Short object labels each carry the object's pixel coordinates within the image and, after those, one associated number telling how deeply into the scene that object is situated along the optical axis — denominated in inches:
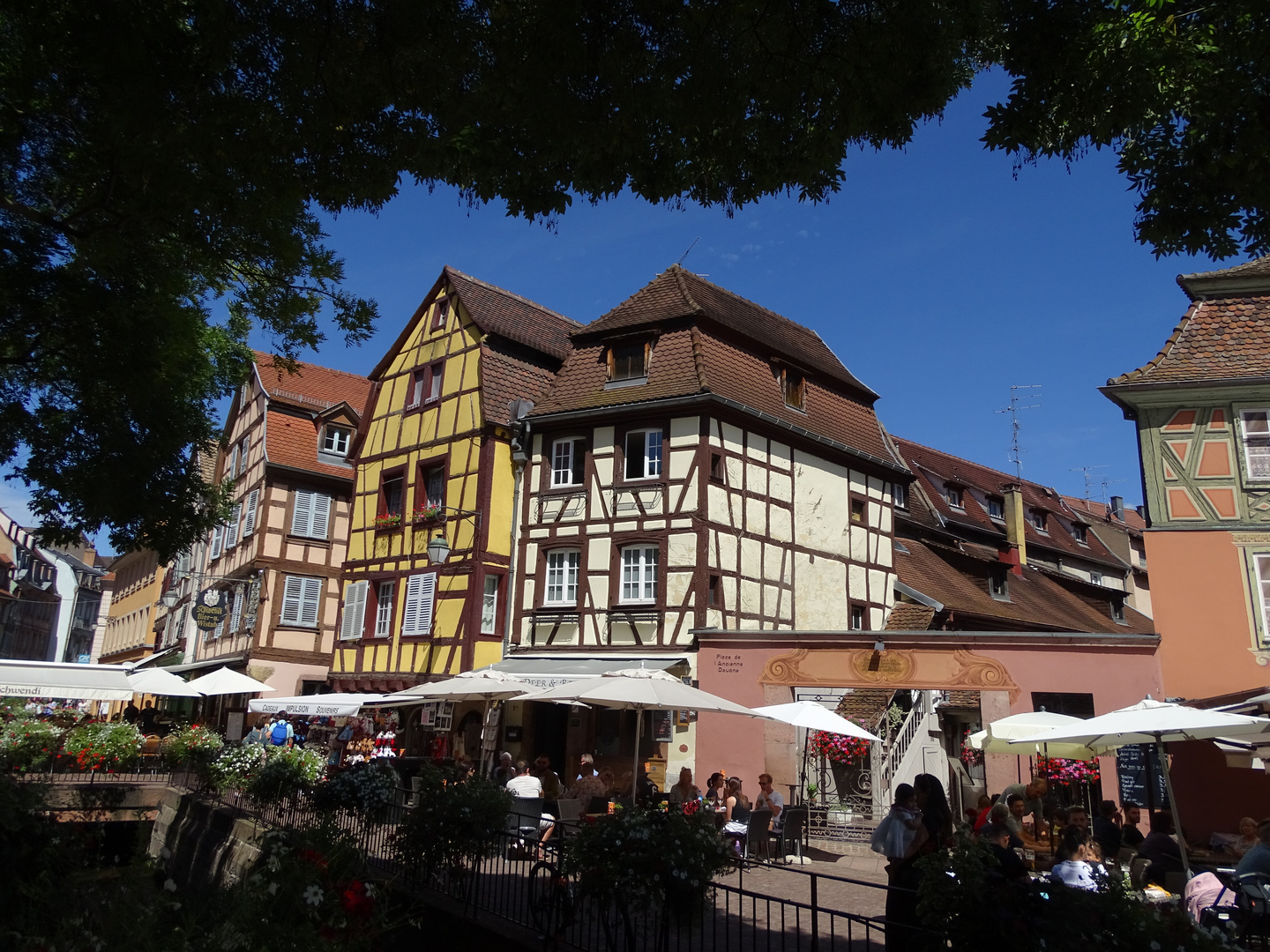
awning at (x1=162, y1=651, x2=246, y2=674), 1140.5
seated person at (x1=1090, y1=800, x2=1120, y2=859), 469.4
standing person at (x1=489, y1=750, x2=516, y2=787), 599.8
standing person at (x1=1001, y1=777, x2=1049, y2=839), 577.0
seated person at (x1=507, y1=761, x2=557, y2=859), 516.7
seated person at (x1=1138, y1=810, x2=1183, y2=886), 410.0
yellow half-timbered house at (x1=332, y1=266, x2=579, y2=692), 909.2
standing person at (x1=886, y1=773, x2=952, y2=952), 284.4
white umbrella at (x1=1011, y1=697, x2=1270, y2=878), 416.8
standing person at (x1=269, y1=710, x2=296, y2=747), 798.5
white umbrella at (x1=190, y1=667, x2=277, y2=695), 886.4
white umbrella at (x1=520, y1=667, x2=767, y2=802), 530.0
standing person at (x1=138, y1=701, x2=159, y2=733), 1150.3
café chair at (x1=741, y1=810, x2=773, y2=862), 537.6
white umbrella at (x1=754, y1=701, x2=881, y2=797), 601.0
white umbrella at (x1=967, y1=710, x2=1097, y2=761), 566.3
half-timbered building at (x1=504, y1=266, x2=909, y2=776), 821.2
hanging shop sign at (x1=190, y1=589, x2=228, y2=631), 1130.7
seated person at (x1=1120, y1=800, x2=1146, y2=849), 474.9
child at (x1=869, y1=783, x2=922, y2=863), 310.3
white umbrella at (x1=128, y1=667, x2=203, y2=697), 831.9
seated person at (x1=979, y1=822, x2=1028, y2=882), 225.5
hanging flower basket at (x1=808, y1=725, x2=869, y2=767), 737.0
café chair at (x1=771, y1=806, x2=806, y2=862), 565.9
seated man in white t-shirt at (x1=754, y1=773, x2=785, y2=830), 582.2
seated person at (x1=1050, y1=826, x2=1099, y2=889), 347.8
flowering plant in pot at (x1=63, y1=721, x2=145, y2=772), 656.4
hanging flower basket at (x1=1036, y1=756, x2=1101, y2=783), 655.1
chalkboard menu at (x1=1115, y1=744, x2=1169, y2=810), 624.7
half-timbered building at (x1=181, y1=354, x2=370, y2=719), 1131.9
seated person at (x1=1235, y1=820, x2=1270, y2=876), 345.1
